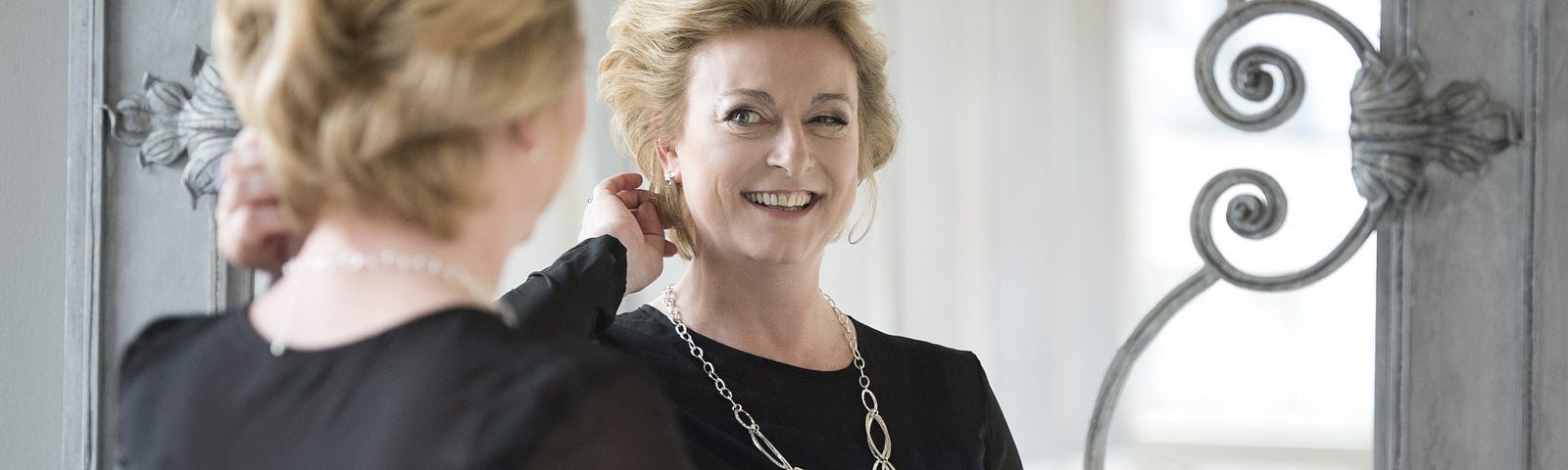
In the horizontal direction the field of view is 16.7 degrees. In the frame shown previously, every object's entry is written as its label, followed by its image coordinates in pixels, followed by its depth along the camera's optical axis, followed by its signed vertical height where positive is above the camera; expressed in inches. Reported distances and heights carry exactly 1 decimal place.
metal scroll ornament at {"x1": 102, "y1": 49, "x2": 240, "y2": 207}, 162.1 +2.3
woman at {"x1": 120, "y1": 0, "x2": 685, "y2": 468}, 125.3 -1.4
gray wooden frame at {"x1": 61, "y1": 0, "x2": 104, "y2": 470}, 162.4 -1.2
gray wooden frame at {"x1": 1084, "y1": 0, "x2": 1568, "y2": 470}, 162.4 -0.2
